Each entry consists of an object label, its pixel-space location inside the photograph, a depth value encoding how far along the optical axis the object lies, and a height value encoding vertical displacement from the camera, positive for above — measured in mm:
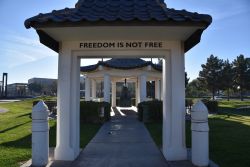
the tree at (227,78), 57250 +3229
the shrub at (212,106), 26328 -919
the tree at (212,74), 58094 +4246
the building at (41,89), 92581 +2613
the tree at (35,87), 105500 +3305
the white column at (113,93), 32409 +218
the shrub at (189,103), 24456 -596
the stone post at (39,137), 6949 -921
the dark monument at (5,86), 69550 +2517
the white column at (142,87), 21953 +636
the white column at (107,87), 22078 +657
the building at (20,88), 96562 +2761
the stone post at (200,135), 7000 -909
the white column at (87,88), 25141 +651
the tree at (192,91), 74506 +1160
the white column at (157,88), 27875 +675
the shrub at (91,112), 17156 -890
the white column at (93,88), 28734 +790
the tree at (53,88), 90812 +2527
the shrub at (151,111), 17391 -875
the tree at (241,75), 59188 +3915
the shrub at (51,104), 23681 -591
